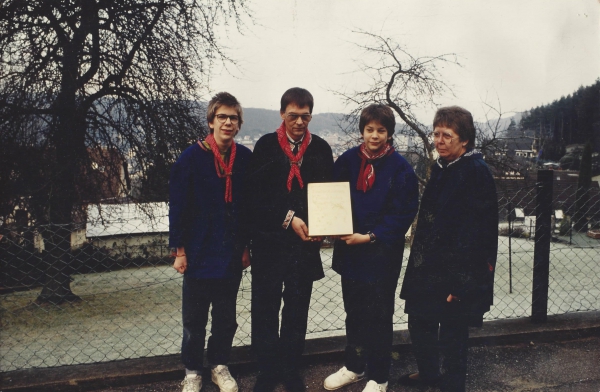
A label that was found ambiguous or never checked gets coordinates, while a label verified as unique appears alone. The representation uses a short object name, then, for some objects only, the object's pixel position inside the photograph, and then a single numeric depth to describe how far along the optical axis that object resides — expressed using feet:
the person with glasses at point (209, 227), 7.53
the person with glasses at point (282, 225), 7.47
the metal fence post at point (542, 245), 10.02
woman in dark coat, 6.98
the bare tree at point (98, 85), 23.25
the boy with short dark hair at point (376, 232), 7.36
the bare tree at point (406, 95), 31.40
